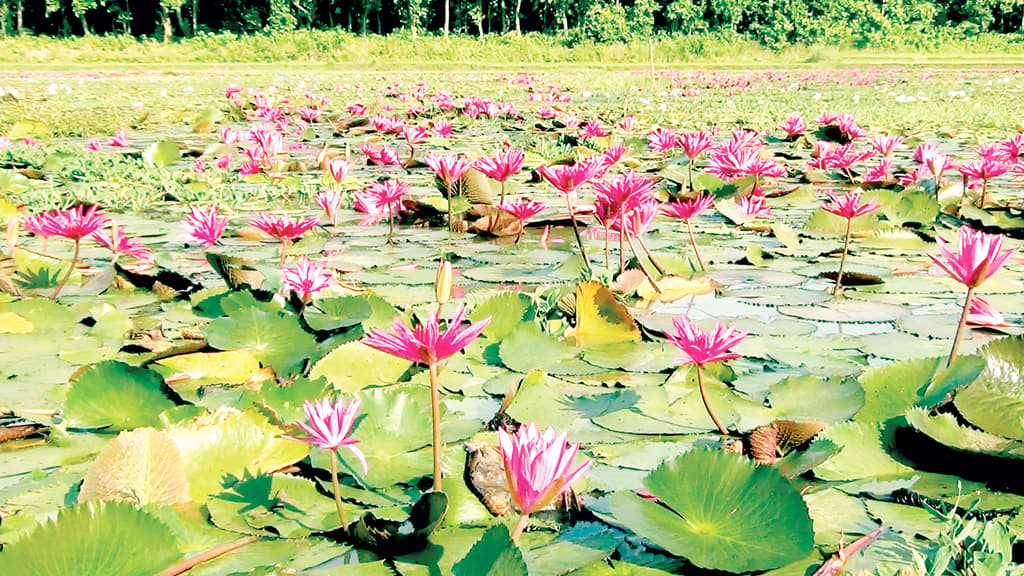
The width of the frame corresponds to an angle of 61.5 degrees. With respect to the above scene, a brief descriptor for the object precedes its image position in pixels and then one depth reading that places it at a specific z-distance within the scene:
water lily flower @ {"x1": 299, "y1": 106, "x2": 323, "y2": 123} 7.14
